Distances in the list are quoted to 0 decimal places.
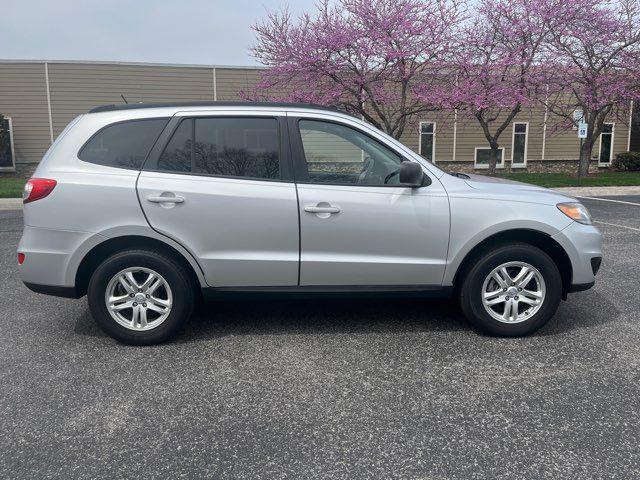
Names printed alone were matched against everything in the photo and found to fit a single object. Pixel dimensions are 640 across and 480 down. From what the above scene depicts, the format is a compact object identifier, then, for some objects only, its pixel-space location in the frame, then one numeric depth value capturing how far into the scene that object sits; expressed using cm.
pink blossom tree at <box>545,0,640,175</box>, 1850
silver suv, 399
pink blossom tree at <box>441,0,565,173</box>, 1814
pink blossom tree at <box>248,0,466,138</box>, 1667
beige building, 2106
